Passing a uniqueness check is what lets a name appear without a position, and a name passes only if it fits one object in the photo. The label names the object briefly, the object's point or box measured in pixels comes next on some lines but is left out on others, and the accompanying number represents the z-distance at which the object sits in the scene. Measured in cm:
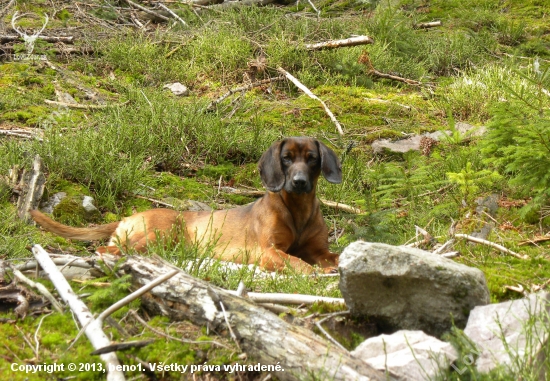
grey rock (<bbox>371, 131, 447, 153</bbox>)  797
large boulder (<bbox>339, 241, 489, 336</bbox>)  319
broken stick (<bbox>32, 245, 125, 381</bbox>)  290
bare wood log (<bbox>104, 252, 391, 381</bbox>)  277
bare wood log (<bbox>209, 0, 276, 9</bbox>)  1241
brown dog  581
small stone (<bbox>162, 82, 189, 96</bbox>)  962
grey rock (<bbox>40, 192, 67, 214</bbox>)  630
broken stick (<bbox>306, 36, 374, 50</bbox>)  1022
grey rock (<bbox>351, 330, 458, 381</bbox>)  271
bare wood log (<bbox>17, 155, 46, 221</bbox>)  594
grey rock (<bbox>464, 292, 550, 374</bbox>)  264
